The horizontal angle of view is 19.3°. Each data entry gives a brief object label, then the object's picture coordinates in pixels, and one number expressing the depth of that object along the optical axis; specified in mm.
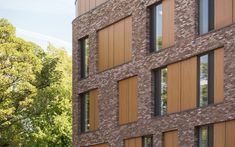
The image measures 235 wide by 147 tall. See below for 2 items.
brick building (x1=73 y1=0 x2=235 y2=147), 25484
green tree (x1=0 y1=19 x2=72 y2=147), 40031
